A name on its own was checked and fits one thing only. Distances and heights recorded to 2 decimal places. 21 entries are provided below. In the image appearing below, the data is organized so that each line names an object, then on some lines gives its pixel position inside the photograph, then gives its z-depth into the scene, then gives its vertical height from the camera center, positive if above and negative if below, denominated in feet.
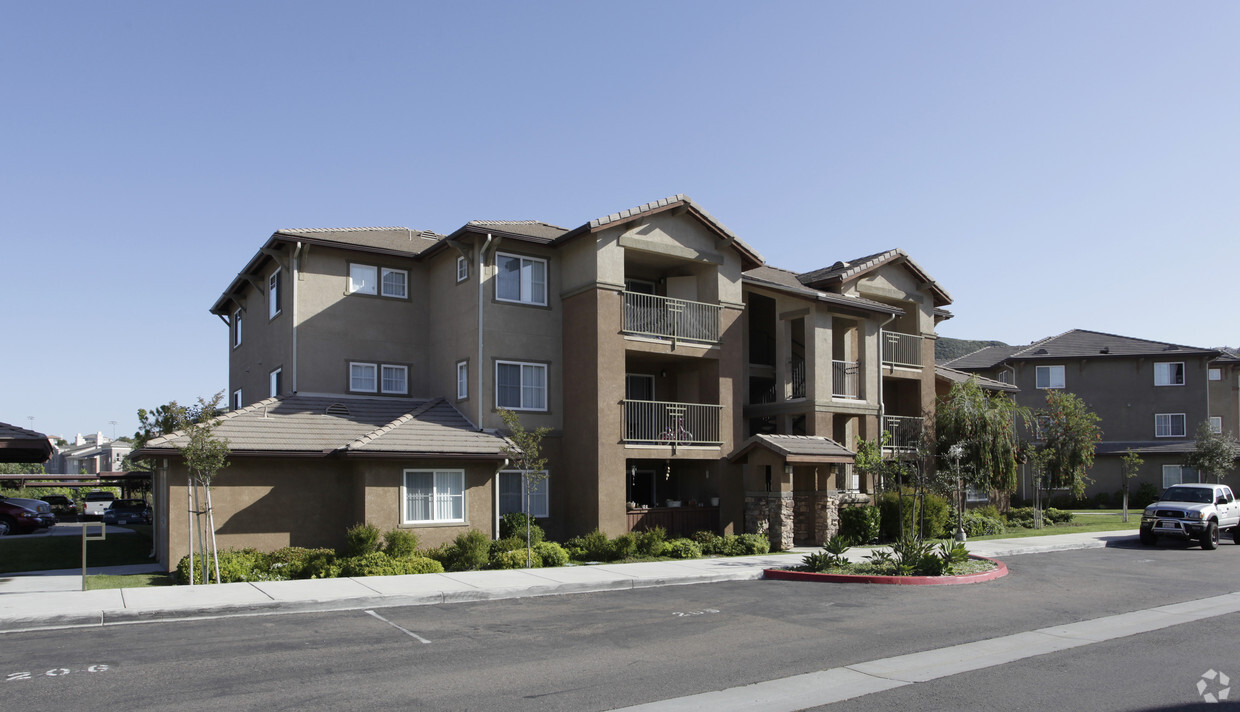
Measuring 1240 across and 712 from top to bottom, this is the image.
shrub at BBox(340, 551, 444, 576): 61.46 -10.31
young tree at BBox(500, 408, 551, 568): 69.05 -2.83
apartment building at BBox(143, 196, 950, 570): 73.09 +3.20
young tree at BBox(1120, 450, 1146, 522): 122.72 -7.87
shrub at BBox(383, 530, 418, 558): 67.00 -9.60
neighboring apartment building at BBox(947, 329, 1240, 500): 160.66 +3.21
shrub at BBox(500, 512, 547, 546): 75.31 -9.50
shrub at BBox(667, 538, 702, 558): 74.95 -11.32
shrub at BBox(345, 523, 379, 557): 66.23 -9.08
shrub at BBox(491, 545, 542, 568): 66.64 -10.73
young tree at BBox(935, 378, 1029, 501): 97.81 -3.02
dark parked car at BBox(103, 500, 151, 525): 132.77 -14.11
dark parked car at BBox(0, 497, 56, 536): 105.81 -11.60
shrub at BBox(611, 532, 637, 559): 72.62 -10.78
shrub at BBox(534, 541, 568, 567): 68.39 -10.64
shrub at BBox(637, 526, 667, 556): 74.38 -10.69
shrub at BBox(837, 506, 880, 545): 86.79 -10.85
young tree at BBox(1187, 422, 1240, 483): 142.00 -7.61
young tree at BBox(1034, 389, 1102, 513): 109.91 -4.69
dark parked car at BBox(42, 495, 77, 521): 156.82 -15.95
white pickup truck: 88.94 -10.80
